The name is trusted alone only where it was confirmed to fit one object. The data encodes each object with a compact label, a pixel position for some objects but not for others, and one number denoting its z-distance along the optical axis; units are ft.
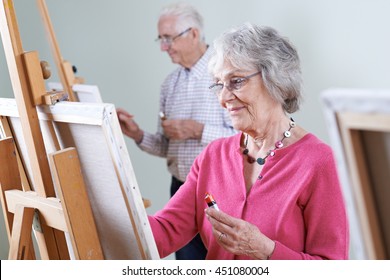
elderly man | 8.86
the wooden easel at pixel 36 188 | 4.91
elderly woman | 5.16
